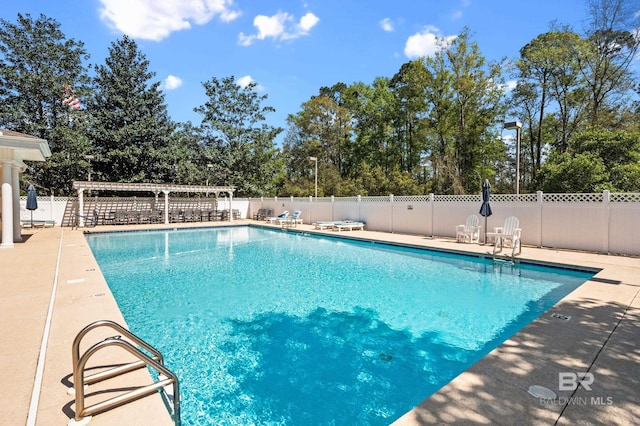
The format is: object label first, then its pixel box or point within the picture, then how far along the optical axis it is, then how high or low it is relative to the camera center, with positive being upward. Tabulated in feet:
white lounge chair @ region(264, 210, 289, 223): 59.26 -3.11
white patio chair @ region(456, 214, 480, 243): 32.93 -3.06
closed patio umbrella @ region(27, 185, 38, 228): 42.11 -0.01
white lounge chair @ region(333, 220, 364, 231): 46.15 -3.44
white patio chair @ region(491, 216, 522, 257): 26.77 -2.81
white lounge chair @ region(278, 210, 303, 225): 56.34 -3.32
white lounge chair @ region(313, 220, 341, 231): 47.17 -3.55
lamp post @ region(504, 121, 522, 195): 30.35 +7.13
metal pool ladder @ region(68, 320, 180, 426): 6.26 -4.19
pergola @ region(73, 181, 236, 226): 51.44 +2.35
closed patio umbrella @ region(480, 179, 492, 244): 30.12 +0.01
